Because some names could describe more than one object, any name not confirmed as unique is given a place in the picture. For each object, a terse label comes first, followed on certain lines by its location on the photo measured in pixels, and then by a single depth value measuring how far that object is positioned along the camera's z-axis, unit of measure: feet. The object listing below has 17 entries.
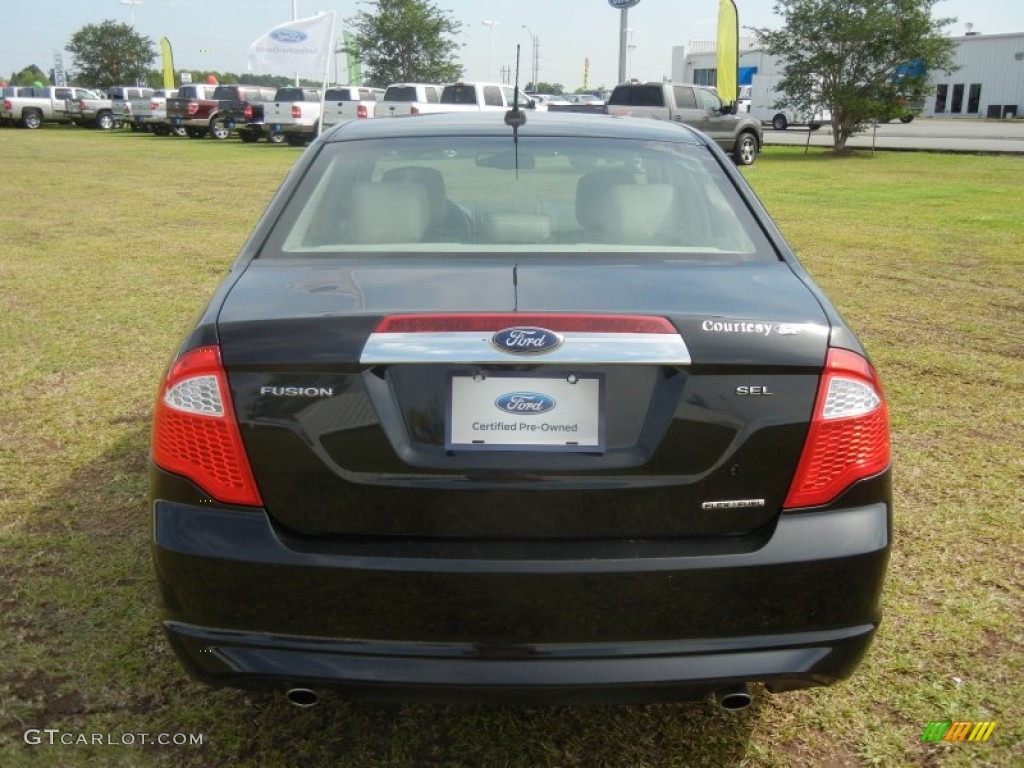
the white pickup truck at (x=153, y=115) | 128.67
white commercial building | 210.59
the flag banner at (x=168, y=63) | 179.22
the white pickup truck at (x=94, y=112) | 148.36
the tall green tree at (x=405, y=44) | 185.26
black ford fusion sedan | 6.62
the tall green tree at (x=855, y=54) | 89.20
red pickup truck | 122.62
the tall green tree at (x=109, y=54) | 234.79
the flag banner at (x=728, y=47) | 99.96
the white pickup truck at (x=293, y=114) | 103.40
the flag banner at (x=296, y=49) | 67.72
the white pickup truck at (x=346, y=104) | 97.25
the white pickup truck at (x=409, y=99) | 94.80
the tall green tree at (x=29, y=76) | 356.96
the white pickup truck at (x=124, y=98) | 147.95
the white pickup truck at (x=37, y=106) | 143.64
